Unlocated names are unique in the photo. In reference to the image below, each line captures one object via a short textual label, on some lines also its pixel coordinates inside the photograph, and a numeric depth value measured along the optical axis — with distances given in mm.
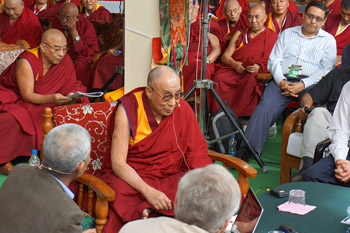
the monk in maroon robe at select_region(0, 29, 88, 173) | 4688
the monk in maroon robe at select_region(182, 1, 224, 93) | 5566
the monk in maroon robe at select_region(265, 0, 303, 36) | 6062
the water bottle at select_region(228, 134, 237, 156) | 4906
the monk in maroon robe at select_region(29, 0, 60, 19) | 7378
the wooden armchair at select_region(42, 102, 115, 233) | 3266
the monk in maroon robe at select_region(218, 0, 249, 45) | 6555
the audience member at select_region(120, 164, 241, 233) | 1725
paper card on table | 2607
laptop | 2234
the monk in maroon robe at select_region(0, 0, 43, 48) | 6379
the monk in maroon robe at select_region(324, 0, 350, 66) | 5688
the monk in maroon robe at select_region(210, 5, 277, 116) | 5609
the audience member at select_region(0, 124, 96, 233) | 2041
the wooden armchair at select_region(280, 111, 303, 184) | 4168
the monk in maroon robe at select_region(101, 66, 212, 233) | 3055
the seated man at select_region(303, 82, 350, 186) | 3389
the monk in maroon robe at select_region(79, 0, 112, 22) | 7104
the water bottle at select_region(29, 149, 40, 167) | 4069
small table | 2447
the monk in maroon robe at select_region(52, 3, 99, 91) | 6406
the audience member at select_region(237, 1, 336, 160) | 4804
